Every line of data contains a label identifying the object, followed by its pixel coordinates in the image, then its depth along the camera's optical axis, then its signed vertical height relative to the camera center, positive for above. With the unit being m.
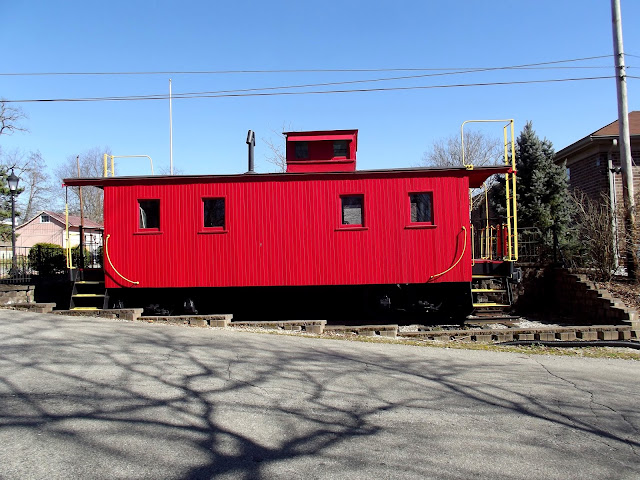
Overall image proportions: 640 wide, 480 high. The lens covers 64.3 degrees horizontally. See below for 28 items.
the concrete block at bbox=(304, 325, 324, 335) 10.08 -1.17
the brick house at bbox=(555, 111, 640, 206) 19.42 +4.26
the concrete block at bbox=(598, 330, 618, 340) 9.80 -1.38
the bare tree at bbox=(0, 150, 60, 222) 51.11 +8.26
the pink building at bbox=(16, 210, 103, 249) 52.94 +4.91
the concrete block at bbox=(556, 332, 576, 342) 9.77 -1.38
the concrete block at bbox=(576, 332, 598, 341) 9.77 -1.37
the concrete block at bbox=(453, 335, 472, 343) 9.90 -1.40
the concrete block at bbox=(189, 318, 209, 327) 10.26 -1.00
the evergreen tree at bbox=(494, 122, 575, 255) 21.36 +3.40
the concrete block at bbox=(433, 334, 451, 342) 10.03 -1.40
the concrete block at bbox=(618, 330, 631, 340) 9.87 -1.40
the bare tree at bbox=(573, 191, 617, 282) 12.44 +0.54
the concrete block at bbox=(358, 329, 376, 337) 10.00 -1.26
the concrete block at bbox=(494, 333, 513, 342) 9.80 -1.38
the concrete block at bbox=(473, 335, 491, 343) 9.78 -1.39
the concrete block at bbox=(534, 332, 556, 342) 9.69 -1.37
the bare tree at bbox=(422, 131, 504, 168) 37.09 +8.07
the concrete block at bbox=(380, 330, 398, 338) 9.89 -1.26
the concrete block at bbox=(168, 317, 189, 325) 10.35 -0.98
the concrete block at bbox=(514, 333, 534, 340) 9.75 -1.36
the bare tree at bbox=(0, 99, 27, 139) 38.44 +11.78
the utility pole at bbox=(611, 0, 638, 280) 12.15 +2.88
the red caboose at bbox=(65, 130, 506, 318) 11.17 +0.88
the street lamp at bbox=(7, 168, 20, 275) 16.62 +3.11
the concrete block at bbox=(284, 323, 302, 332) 10.16 -1.13
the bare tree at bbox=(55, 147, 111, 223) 53.69 +7.78
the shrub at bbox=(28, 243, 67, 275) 16.67 +0.50
